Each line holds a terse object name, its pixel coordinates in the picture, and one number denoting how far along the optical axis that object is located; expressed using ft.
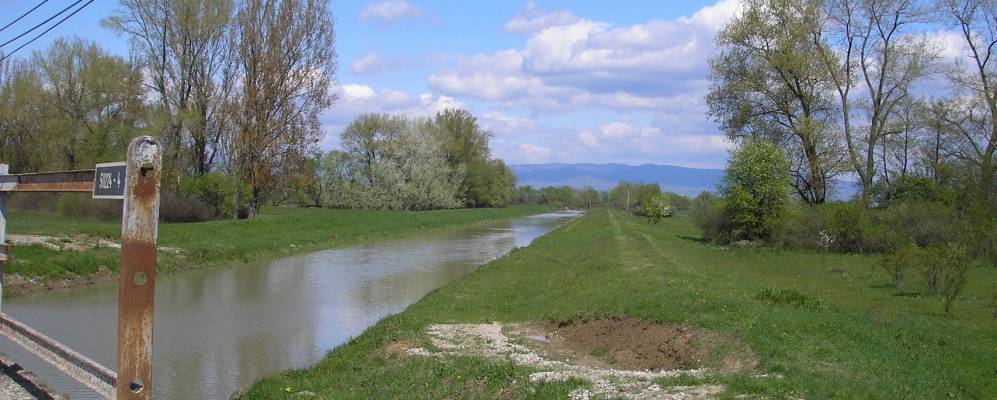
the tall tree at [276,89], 128.77
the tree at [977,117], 104.73
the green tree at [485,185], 331.04
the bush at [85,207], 116.67
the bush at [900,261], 57.41
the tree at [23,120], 153.99
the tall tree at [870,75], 114.32
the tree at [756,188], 106.32
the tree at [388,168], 262.47
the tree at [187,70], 131.34
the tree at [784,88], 116.26
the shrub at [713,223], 116.47
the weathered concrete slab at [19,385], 24.57
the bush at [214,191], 131.34
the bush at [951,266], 50.06
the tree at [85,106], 146.51
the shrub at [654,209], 191.90
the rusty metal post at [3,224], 25.35
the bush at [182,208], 122.21
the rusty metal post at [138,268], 14.98
